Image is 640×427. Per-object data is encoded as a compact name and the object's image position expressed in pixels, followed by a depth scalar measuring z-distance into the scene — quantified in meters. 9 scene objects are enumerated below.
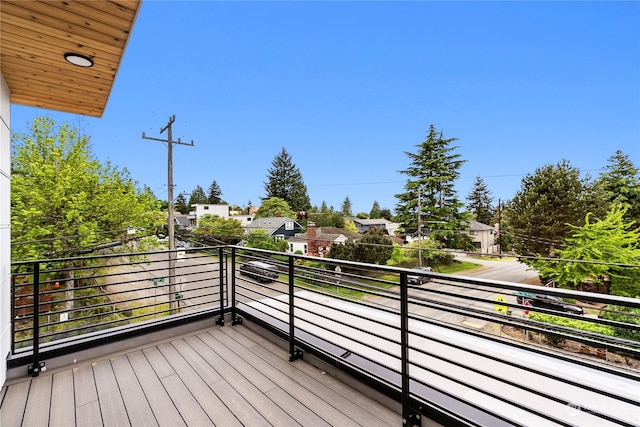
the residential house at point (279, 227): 25.24
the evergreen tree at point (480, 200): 35.21
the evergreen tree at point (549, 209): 15.10
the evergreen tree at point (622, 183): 17.75
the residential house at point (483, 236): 24.03
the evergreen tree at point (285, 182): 37.91
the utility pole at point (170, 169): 9.04
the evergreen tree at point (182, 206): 45.53
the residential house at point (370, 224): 36.34
